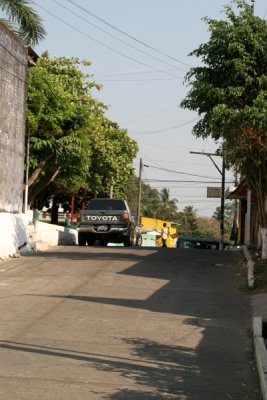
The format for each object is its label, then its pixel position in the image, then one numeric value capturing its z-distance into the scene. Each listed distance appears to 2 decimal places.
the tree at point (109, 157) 40.38
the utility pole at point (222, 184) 45.75
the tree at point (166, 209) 96.38
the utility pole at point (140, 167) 64.29
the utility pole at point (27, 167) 28.98
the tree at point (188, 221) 90.07
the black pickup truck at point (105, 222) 26.70
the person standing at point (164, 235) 34.16
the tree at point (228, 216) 95.18
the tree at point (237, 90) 17.38
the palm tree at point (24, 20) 24.06
